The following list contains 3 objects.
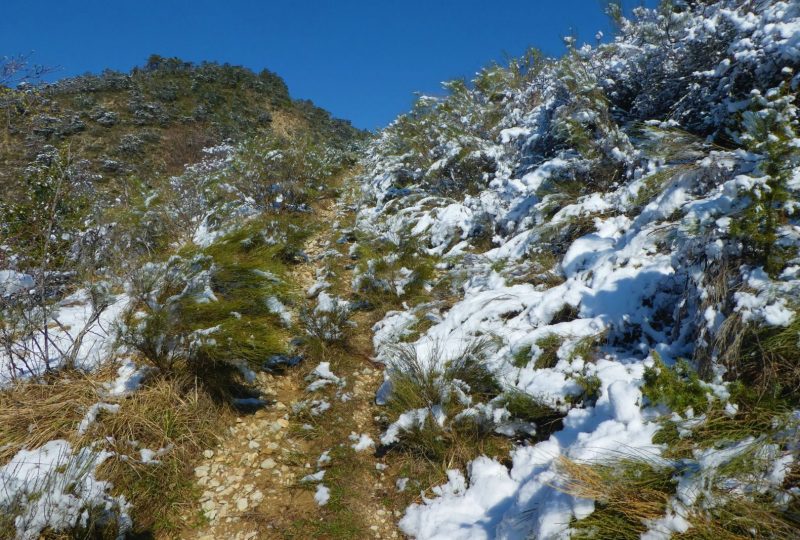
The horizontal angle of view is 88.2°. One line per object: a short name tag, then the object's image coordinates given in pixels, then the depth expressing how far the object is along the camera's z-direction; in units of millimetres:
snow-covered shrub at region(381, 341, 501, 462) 2463
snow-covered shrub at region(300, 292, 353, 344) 3754
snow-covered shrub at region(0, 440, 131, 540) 1812
